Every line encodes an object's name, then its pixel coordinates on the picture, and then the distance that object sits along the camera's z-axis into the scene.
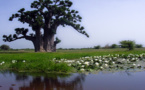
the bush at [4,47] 43.44
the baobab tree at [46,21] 25.77
